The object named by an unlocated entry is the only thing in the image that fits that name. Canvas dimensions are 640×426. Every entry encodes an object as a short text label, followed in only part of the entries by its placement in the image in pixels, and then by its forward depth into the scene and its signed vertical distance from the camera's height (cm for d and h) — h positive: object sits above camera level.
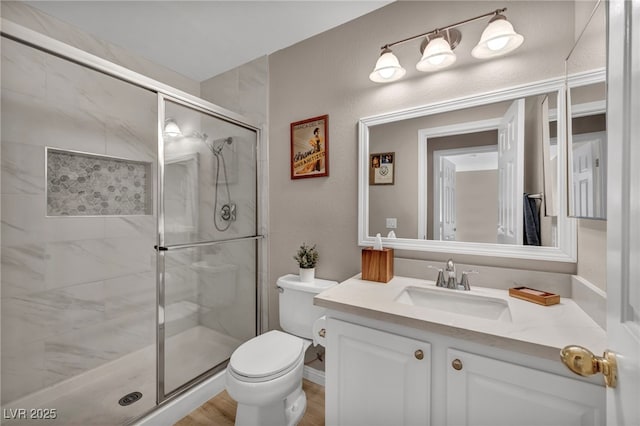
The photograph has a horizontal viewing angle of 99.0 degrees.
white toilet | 126 -76
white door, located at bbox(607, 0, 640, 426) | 43 +0
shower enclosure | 154 -19
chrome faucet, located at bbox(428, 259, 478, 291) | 130 -34
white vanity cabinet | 80 -59
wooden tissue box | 144 -29
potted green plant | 176 -35
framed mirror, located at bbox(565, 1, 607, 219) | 83 +31
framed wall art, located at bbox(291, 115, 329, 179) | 183 +43
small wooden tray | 110 -36
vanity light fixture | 121 +78
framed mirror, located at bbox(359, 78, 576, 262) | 122 +17
